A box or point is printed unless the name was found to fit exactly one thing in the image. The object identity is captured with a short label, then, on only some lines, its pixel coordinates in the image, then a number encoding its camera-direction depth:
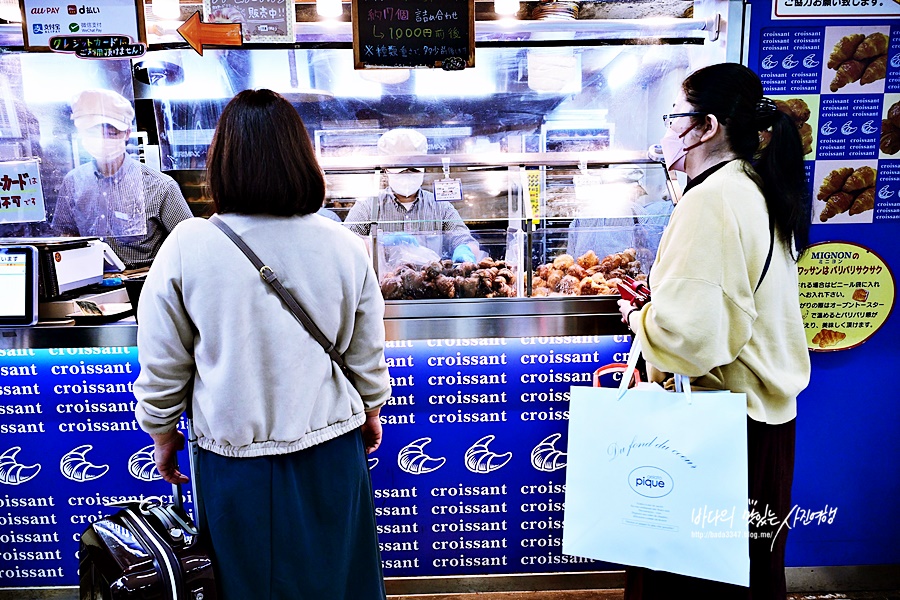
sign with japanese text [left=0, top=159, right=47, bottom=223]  2.74
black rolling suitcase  1.57
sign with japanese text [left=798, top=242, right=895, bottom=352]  2.49
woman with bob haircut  1.50
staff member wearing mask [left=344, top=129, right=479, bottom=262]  2.99
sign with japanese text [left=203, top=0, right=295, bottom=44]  2.72
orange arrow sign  2.69
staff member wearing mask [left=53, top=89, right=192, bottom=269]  2.77
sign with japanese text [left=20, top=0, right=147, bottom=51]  2.67
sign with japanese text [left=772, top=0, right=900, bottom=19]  2.38
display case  2.71
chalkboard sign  2.68
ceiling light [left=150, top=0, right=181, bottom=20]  3.05
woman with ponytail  1.50
